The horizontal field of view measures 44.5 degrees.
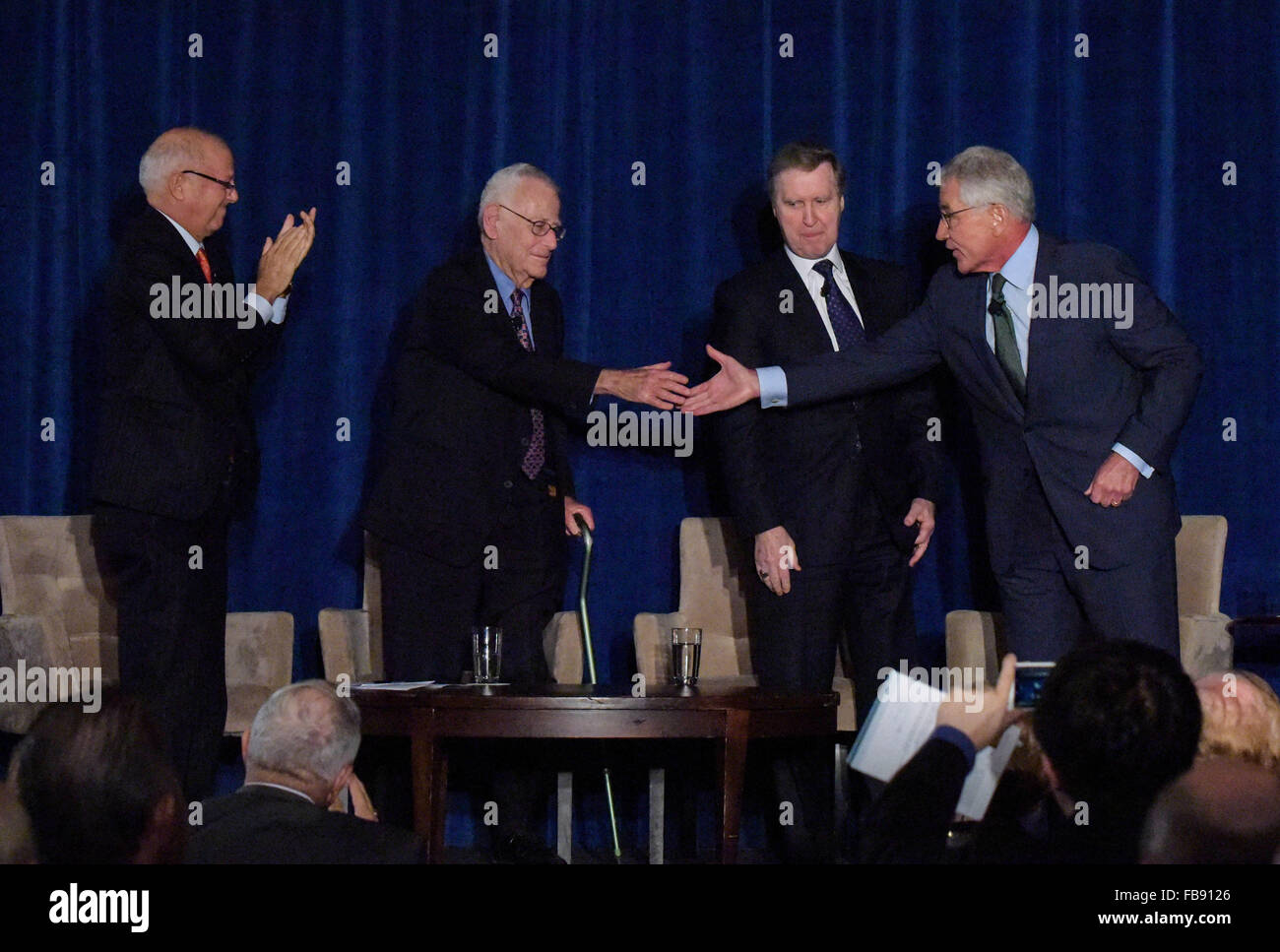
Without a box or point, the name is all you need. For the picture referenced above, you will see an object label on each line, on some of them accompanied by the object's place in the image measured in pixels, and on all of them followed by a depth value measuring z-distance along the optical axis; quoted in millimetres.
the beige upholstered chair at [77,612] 4266
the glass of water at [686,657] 3637
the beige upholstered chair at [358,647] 4297
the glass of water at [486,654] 3566
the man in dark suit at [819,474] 3740
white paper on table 3455
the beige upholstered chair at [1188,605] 4113
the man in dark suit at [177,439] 3529
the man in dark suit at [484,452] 3771
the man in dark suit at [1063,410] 3289
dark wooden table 3322
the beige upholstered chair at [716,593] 4461
